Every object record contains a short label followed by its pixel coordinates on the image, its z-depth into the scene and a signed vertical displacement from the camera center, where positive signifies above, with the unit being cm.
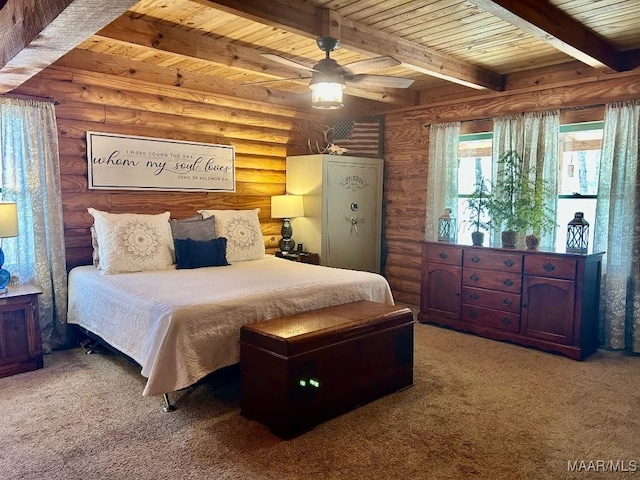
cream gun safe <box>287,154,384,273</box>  507 -21
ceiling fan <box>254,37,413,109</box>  279 +69
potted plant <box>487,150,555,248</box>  411 -13
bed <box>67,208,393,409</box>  260 -65
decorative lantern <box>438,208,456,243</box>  469 -38
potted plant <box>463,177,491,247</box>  439 -20
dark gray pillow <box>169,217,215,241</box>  409 -35
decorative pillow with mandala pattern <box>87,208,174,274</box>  363 -42
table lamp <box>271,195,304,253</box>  500 -24
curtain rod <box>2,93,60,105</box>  352 +68
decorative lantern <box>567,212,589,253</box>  382 -35
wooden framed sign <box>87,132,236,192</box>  400 +22
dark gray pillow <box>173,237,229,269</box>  389 -54
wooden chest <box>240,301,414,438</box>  245 -96
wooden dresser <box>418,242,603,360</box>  370 -89
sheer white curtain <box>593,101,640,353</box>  382 -29
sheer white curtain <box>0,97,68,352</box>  356 -12
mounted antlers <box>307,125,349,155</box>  526 +50
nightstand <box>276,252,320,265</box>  491 -70
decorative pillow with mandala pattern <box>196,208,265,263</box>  436 -41
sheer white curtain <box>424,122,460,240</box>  493 +16
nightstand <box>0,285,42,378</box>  322 -99
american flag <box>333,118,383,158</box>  556 +60
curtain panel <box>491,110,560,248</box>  421 +41
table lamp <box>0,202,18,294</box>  322 -24
